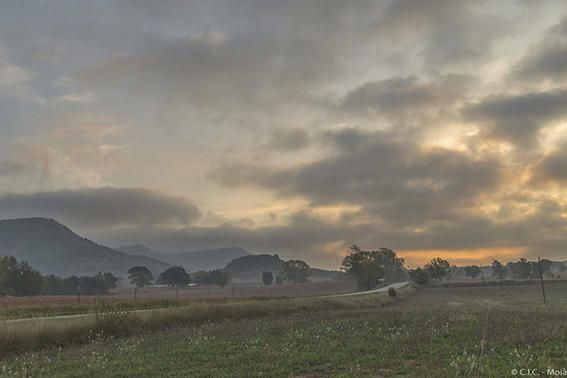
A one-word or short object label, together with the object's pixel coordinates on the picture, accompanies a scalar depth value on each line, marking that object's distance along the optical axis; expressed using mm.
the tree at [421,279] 192625
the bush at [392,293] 89988
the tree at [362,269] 165000
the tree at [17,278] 118938
